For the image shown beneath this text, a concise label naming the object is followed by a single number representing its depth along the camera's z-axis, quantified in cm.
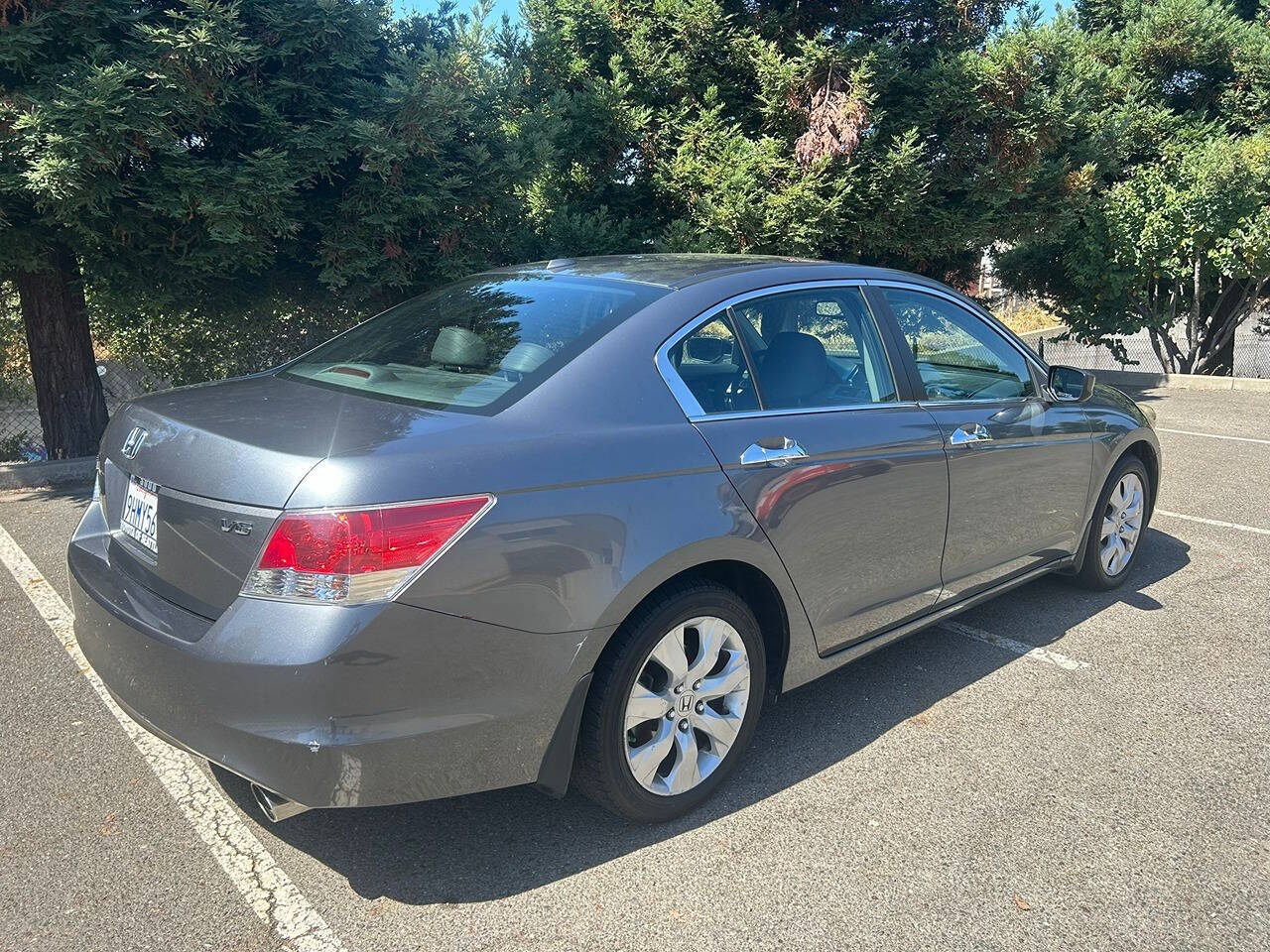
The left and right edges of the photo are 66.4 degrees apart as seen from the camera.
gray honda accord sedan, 227
